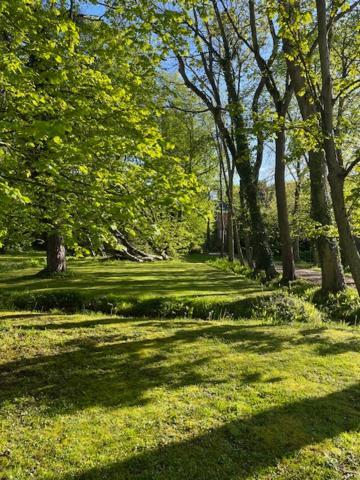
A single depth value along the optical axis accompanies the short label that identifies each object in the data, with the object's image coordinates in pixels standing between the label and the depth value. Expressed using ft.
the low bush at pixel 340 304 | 38.24
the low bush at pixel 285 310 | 35.04
